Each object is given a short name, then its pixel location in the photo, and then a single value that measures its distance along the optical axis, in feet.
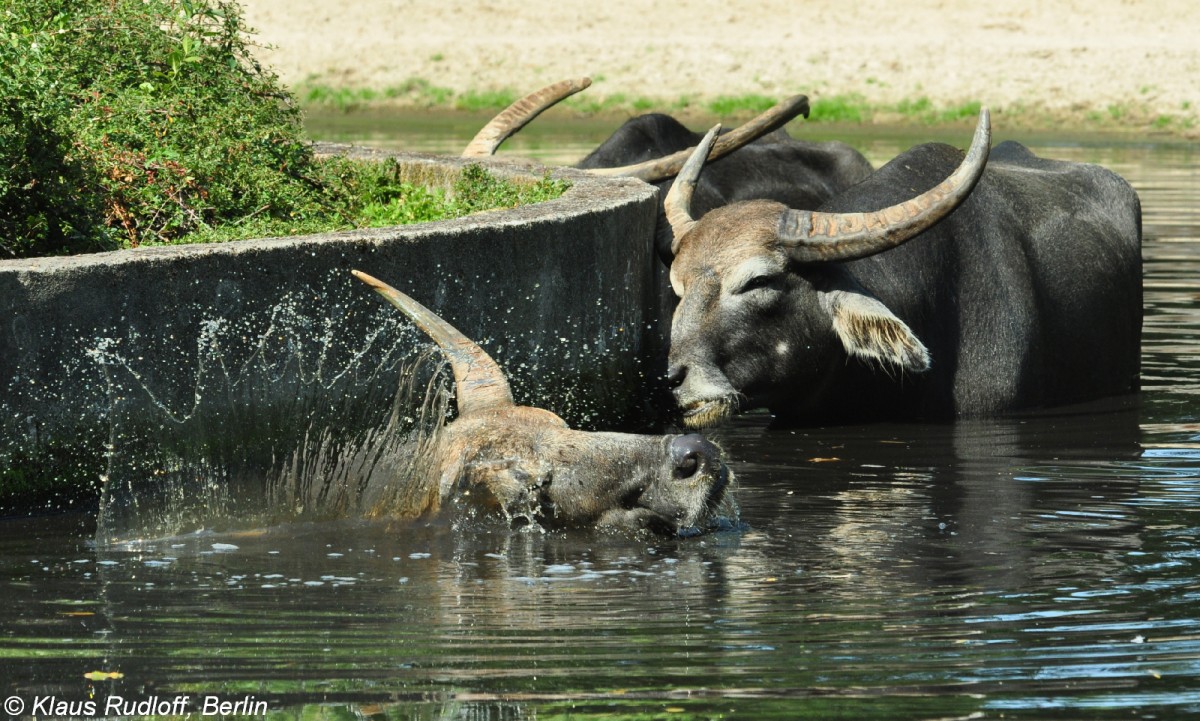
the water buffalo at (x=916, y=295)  58.39
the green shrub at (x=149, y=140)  51.37
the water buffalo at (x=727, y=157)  72.43
